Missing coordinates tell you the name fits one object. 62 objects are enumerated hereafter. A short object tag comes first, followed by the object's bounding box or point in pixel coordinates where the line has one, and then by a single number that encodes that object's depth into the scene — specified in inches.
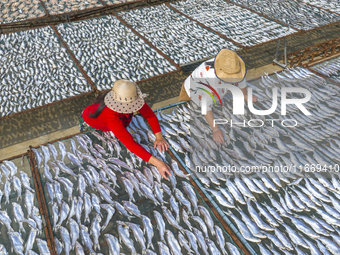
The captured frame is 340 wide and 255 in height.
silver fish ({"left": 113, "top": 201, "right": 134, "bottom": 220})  91.9
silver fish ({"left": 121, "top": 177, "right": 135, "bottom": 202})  97.0
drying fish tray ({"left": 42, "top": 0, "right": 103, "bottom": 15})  292.2
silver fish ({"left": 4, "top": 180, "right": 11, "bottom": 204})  101.5
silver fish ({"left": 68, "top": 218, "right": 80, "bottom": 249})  85.2
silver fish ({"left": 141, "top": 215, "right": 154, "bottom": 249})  84.9
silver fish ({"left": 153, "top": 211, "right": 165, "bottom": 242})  87.3
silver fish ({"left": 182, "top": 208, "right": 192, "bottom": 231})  88.3
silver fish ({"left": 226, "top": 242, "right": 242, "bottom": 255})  81.1
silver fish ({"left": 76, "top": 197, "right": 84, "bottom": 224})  91.5
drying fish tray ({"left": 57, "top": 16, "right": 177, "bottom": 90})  193.6
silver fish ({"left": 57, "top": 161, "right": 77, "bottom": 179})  106.9
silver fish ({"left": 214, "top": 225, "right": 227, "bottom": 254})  82.2
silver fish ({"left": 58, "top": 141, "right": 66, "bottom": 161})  116.2
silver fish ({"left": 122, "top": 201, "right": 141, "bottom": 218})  92.4
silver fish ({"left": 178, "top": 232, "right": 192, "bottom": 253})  82.7
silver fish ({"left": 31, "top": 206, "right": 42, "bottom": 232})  91.0
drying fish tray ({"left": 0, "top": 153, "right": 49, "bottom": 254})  87.3
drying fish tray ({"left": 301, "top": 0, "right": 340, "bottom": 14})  270.4
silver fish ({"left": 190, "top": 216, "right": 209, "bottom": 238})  86.6
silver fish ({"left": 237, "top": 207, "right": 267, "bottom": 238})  83.4
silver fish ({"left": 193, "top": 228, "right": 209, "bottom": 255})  82.5
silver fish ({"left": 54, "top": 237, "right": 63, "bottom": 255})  83.0
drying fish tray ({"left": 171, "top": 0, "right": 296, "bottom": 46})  227.8
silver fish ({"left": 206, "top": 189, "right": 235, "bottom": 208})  93.0
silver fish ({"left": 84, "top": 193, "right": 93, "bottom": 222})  91.9
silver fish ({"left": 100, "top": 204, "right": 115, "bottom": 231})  89.4
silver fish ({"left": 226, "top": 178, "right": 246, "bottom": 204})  94.1
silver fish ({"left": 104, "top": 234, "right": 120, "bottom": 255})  83.0
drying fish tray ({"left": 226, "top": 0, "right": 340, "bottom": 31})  245.4
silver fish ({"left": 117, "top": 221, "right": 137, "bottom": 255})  83.3
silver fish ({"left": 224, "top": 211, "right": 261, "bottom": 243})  82.4
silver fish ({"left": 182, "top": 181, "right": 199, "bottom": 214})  94.3
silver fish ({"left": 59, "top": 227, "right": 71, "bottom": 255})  83.6
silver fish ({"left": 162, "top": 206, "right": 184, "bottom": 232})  88.4
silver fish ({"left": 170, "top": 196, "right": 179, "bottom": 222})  91.9
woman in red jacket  95.5
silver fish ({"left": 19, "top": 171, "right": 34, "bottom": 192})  104.7
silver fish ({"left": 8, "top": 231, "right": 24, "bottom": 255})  84.7
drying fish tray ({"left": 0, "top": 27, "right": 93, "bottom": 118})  172.4
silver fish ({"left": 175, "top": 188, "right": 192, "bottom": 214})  93.9
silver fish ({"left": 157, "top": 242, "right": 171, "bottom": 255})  81.9
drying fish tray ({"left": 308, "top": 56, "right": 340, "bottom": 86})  154.6
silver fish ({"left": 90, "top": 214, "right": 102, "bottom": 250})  84.7
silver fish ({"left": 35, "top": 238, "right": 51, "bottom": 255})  83.6
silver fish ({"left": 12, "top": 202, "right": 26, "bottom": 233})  90.9
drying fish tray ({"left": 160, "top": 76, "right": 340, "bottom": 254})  86.1
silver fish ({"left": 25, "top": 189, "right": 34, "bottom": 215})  96.1
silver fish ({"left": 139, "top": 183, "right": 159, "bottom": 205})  96.1
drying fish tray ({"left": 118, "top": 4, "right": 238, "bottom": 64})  213.6
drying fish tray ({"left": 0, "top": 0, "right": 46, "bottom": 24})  280.2
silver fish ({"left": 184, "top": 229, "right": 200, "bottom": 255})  82.6
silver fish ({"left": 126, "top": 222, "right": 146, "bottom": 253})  84.3
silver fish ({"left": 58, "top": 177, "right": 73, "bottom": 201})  99.7
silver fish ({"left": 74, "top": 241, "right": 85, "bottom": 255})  82.1
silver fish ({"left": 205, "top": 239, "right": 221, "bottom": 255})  81.6
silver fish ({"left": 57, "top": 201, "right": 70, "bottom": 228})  90.7
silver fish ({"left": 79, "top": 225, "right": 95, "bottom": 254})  83.7
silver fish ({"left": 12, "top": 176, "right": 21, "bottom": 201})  103.3
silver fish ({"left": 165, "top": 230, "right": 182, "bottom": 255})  82.2
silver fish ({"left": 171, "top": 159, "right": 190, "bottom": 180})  104.2
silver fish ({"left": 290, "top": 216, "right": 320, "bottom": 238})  82.6
